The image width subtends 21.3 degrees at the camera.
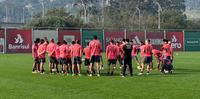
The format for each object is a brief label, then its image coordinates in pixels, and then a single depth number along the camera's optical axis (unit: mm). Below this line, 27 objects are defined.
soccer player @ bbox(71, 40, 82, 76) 26625
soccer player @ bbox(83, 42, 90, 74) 27531
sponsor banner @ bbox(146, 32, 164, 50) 72431
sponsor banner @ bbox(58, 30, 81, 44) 66000
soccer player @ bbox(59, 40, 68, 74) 27594
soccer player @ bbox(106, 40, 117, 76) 27062
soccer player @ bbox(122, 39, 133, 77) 25969
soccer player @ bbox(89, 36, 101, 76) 26250
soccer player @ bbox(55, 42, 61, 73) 28297
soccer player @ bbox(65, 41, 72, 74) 27641
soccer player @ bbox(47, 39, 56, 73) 28438
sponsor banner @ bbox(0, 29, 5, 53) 61531
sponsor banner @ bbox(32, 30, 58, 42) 64938
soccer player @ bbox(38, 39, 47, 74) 28719
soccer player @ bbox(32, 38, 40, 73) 29394
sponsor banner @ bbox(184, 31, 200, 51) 74312
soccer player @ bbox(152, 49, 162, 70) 32031
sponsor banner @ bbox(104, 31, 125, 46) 69500
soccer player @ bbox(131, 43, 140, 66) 34000
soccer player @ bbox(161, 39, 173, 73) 28773
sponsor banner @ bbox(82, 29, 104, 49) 67812
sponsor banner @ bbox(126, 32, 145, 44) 71312
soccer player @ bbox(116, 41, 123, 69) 27464
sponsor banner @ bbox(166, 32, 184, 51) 73375
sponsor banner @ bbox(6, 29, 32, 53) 62312
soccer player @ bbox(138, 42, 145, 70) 27984
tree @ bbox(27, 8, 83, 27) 91188
